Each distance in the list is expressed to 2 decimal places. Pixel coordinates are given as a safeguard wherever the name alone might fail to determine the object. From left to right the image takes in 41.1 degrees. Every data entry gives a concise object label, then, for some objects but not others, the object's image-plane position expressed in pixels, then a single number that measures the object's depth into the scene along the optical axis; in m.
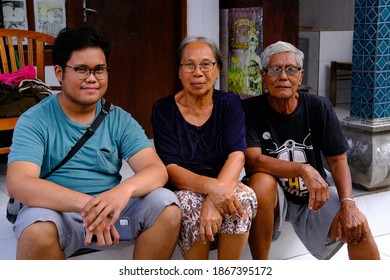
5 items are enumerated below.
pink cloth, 3.27
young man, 1.84
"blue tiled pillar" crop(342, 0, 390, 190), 3.07
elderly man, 2.24
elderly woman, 2.07
